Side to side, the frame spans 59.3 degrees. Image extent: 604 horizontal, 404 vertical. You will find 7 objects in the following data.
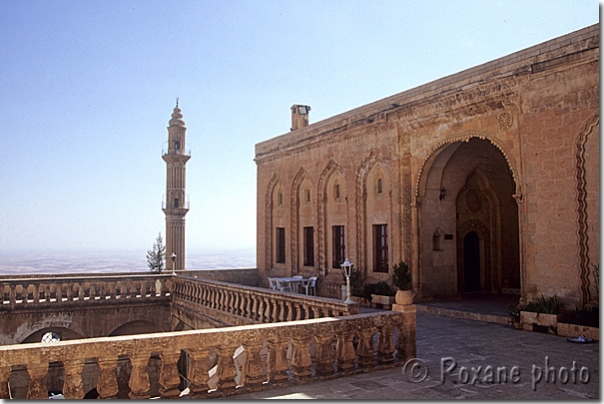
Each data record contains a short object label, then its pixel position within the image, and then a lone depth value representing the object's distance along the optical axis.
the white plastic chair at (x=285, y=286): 18.22
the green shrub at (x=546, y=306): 10.52
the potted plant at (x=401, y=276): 11.57
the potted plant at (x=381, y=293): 14.61
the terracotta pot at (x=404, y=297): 7.01
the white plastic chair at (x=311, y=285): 18.11
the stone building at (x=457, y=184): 10.46
